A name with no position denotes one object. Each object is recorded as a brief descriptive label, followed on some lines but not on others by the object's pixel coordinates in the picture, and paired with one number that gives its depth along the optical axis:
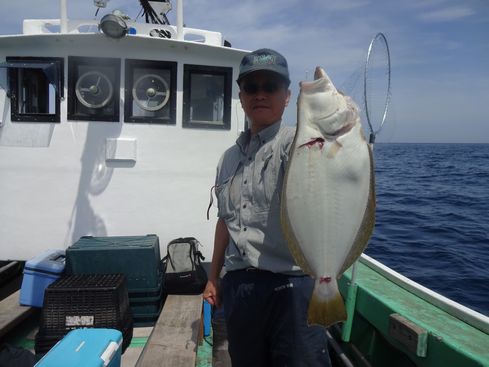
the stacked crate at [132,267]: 4.16
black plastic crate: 3.59
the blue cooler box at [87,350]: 2.37
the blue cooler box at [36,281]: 4.21
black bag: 4.57
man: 2.02
